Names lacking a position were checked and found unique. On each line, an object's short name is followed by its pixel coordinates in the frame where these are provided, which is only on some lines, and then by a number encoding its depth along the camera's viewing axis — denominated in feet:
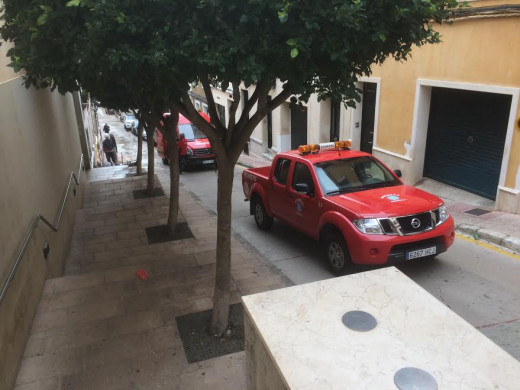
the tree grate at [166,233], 26.68
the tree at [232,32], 11.62
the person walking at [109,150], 74.90
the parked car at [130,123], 125.39
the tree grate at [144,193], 38.28
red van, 54.85
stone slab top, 7.68
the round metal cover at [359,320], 9.14
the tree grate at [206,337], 14.78
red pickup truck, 19.25
